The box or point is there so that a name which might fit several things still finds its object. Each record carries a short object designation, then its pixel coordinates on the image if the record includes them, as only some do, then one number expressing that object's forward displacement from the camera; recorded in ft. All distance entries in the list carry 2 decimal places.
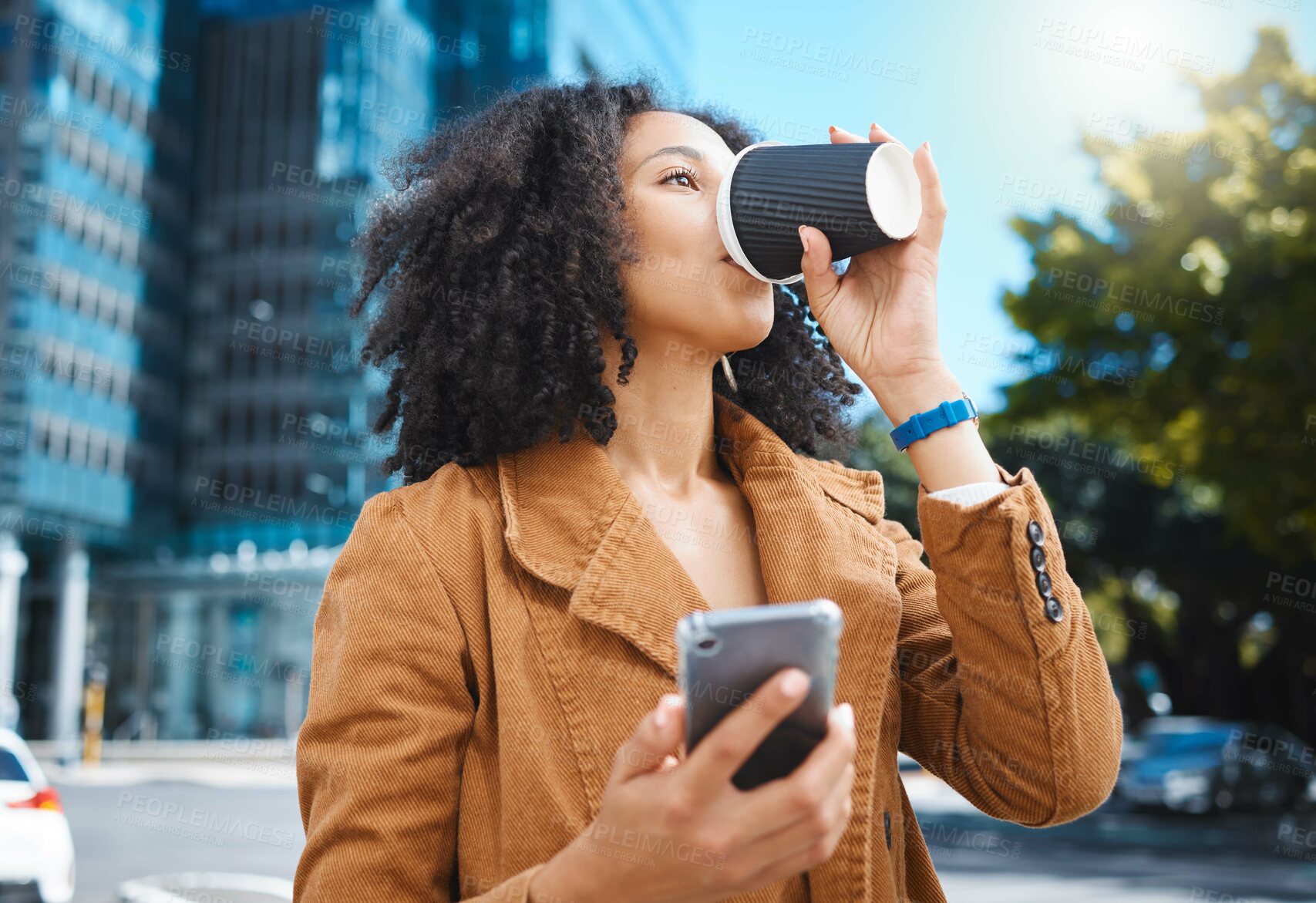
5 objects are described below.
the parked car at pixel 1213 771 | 55.62
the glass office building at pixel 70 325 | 98.53
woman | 5.48
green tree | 36.91
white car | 24.85
